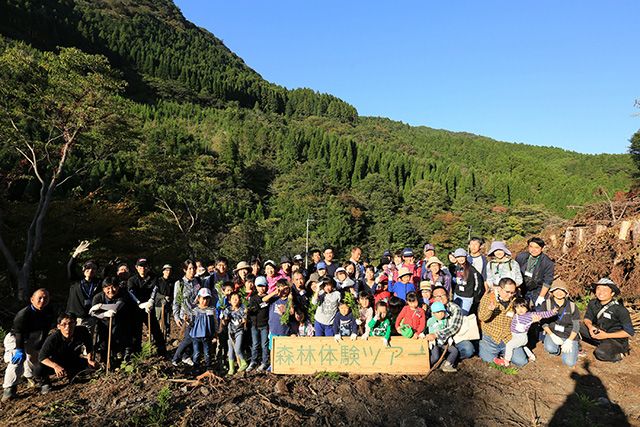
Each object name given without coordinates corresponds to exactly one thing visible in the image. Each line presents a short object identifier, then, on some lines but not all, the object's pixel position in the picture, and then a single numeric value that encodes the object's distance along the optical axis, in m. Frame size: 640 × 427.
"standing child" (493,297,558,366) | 4.88
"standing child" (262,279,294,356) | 5.13
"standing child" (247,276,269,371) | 5.14
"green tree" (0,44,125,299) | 11.12
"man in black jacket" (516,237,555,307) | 5.42
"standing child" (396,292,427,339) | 4.95
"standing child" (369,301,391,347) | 4.91
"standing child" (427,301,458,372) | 4.83
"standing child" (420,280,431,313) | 5.41
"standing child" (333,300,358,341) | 5.09
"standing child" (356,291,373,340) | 5.16
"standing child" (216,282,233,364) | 5.20
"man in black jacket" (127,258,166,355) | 5.49
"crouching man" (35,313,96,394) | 4.45
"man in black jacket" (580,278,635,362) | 5.00
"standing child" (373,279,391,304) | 5.67
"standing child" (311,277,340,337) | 5.14
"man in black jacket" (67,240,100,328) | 5.18
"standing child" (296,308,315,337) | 5.38
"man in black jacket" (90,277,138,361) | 4.96
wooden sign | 4.75
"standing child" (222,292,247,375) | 5.05
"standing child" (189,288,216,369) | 4.98
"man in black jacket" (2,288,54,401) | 4.30
